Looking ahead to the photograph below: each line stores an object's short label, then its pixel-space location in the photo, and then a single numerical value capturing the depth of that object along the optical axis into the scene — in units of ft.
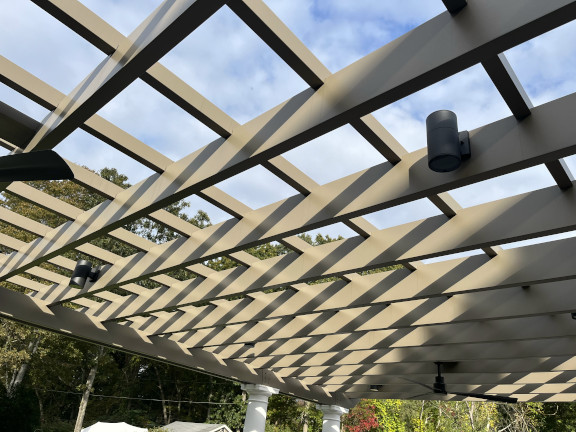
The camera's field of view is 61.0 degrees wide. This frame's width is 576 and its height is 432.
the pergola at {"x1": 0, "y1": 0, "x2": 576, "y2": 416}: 7.65
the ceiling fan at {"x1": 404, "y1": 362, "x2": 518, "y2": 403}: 23.18
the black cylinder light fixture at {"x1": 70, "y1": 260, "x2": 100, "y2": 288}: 17.86
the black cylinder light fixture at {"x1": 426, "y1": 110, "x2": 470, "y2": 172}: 8.38
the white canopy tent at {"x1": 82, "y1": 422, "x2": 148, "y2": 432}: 41.29
